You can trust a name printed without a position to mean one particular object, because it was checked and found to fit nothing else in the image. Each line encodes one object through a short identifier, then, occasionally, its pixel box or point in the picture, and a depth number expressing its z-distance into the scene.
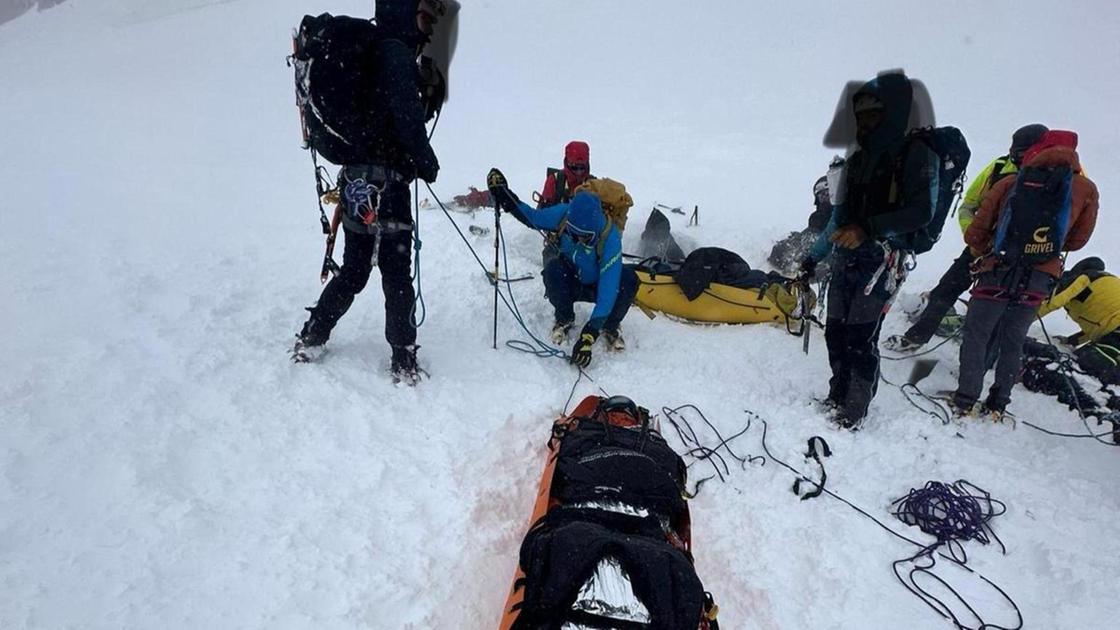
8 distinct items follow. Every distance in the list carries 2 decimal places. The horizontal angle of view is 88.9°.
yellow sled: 5.23
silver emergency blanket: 1.90
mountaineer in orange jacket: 3.53
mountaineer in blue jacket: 4.24
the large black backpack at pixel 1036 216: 3.52
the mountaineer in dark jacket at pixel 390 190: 3.05
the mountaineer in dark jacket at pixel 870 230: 3.22
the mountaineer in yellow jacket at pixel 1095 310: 4.68
